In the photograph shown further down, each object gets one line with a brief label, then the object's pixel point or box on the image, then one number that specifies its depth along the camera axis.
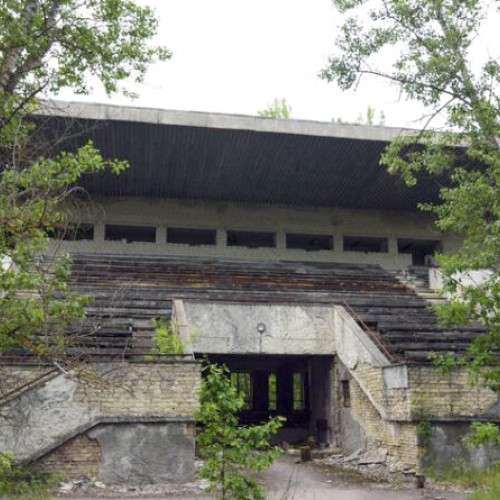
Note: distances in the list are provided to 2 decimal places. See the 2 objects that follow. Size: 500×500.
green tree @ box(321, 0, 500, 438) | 7.36
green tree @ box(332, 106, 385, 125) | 41.50
